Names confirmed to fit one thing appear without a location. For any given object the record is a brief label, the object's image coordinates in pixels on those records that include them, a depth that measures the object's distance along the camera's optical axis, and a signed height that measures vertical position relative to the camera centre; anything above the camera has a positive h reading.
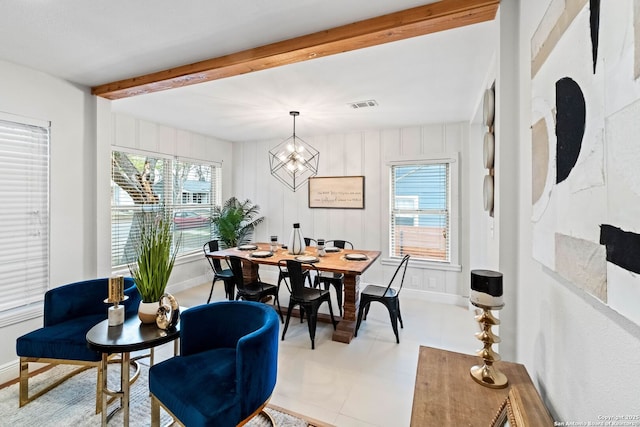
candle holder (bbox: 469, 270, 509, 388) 1.16 -0.44
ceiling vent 3.28 +1.27
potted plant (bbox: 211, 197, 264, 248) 4.95 -0.17
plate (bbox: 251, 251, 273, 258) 3.52 -0.53
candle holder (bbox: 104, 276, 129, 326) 1.88 -0.56
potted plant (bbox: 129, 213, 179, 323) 1.90 -0.39
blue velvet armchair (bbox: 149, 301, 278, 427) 1.42 -0.90
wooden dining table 3.01 -0.58
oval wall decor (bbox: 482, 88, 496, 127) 2.06 +0.77
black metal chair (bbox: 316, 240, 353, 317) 3.69 -0.90
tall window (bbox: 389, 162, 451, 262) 4.32 +0.02
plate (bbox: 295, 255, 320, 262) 3.18 -0.53
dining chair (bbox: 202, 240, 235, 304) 3.82 -0.86
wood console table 0.95 -0.69
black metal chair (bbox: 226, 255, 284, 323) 3.34 -0.92
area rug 1.87 -1.37
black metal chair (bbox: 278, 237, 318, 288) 4.48 -0.49
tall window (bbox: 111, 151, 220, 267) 3.90 +0.24
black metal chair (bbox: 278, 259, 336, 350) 2.93 -0.88
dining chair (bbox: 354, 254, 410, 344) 3.02 -0.93
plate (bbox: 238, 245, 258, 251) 4.09 -0.52
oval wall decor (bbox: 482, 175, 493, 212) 2.11 +0.16
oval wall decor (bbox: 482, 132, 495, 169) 2.04 +0.46
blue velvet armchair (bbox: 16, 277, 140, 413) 1.93 -0.85
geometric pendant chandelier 5.08 +0.87
